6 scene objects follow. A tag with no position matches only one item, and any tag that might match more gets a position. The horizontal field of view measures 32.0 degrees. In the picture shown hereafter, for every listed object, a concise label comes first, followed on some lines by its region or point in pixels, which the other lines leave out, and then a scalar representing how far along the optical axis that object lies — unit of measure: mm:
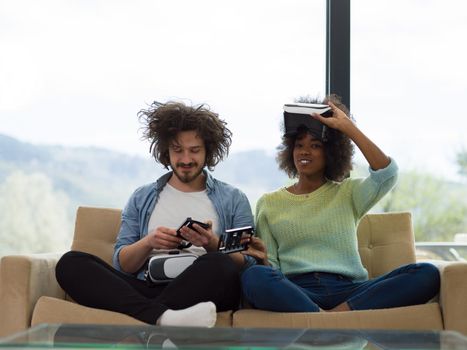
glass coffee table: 1479
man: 2570
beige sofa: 2527
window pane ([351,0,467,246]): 4383
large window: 4410
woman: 2643
